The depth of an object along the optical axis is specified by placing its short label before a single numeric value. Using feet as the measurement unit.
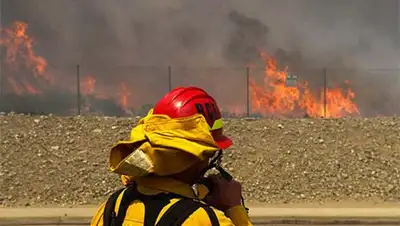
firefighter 5.85
